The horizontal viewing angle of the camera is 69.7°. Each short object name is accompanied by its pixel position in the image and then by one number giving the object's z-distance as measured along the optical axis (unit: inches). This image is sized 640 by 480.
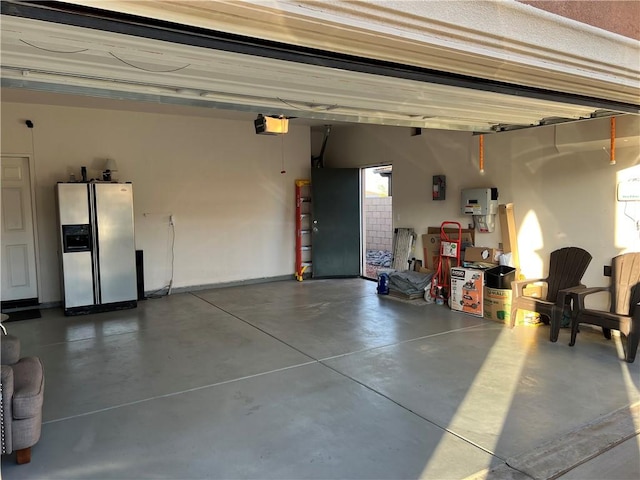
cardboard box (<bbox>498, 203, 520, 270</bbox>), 228.8
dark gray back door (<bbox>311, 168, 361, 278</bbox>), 338.3
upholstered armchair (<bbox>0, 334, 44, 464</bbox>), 101.6
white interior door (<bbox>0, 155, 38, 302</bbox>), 248.5
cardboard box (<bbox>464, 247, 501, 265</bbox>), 235.6
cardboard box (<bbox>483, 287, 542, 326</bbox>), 211.5
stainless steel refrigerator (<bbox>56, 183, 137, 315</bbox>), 239.5
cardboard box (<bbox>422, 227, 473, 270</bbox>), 272.7
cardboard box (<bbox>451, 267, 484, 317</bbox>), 227.8
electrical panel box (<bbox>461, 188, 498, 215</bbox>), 237.8
